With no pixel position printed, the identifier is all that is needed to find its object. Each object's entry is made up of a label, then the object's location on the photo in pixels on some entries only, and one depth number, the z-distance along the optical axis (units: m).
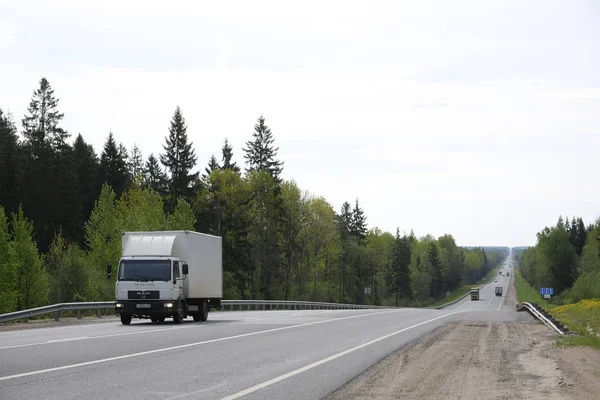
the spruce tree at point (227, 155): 94.88
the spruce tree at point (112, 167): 99.88
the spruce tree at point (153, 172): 90.80
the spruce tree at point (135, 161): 138.12
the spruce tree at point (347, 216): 143.00
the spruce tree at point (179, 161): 84.81
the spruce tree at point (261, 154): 95.75
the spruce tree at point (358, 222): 143.75
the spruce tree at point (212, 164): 94.96
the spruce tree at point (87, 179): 96.38
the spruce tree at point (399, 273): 157.12
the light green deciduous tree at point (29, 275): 60.28
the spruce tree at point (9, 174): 78.69
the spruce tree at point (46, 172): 85.12
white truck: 27.61
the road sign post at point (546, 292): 63.53
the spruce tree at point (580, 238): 195.00
